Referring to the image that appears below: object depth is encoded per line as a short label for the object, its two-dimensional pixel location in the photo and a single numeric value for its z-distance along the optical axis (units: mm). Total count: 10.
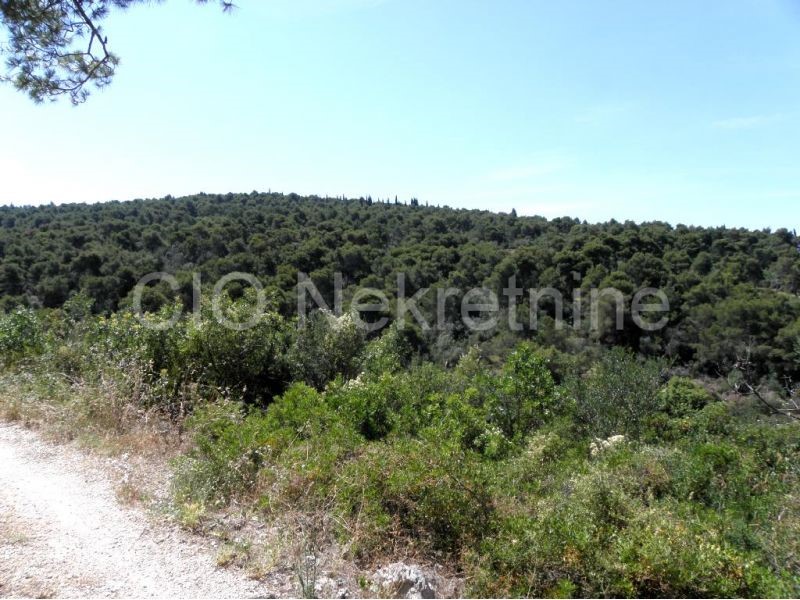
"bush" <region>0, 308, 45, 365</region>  6975
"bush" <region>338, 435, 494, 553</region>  3207
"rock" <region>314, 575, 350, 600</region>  2723
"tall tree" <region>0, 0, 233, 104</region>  4938
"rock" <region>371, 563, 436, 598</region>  2695
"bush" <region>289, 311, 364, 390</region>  8977
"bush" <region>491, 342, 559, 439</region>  6961
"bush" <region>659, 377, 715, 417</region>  8195
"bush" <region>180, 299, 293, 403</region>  6926
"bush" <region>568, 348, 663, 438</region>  7102
